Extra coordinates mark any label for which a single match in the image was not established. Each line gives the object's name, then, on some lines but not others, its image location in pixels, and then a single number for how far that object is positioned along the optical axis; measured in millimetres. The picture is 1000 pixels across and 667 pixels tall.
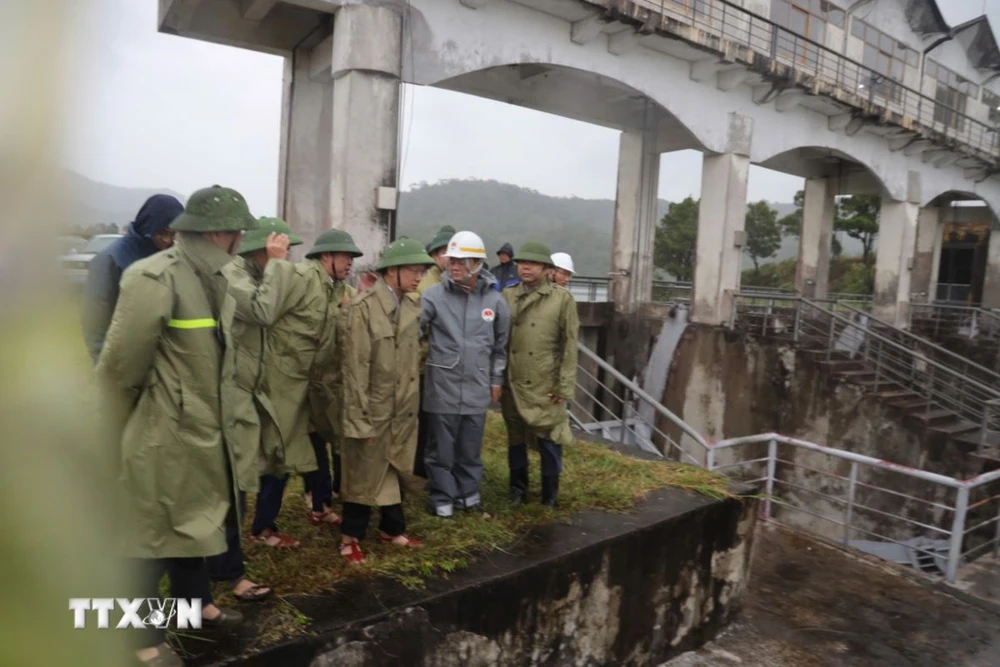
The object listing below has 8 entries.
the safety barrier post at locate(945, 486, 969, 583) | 5250
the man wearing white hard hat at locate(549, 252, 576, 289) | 5098
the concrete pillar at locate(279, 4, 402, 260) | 6879
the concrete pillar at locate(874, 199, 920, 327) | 15445
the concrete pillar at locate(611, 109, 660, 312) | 13516
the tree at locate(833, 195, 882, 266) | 29047
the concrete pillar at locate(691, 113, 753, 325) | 11711
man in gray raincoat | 3760
